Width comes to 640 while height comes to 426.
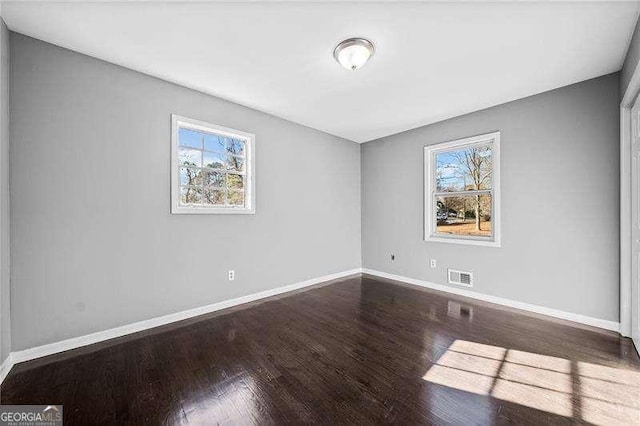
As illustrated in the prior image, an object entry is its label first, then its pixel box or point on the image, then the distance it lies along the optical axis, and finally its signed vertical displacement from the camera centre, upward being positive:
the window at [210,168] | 2.93 +0.55
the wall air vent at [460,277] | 3.64 -0.90
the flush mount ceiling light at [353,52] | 2.14 +1.36
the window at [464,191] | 3.48 +0.34
